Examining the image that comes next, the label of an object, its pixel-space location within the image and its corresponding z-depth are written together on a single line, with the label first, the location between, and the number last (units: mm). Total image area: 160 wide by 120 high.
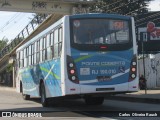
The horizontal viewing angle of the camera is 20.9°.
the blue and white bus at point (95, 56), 15055
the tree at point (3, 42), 114350
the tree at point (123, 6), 50938
